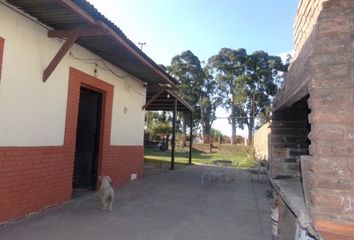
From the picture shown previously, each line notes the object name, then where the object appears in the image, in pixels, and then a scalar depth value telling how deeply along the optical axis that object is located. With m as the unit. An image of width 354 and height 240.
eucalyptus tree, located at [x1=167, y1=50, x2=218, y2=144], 39.84
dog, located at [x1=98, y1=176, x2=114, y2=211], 6.15
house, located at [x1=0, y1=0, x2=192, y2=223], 5.05
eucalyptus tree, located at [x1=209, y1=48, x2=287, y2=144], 38.51
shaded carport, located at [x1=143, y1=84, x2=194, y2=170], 11.29
